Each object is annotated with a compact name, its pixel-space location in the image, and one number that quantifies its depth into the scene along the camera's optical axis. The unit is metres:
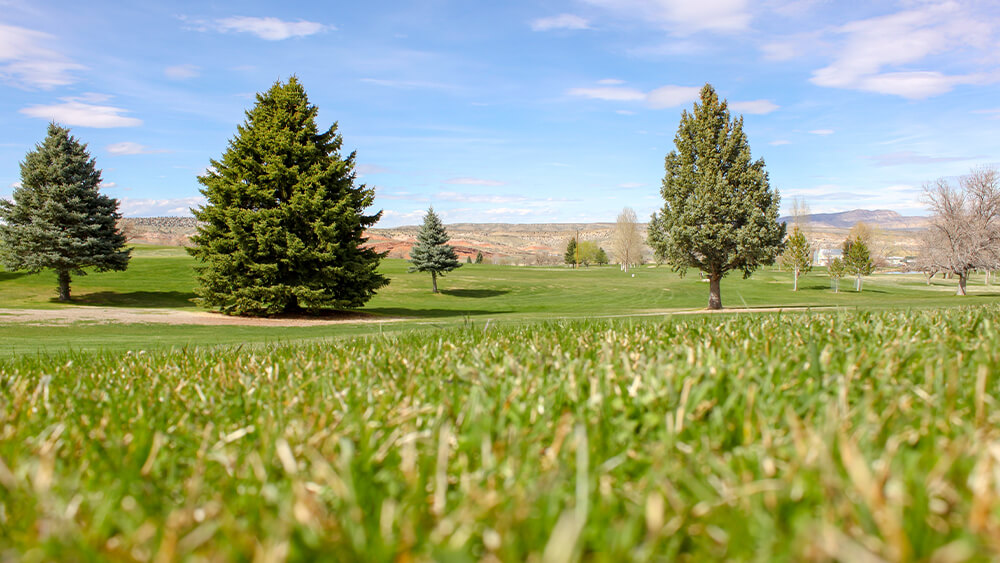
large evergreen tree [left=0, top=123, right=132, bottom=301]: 36.25
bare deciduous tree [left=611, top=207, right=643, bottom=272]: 110.19
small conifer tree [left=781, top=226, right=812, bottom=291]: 67.12
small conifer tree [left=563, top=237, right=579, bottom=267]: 118.69
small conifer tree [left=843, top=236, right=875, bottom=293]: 67.50
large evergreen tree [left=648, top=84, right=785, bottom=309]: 34.41
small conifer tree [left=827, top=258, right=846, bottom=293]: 67.06
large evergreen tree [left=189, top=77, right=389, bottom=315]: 29.38
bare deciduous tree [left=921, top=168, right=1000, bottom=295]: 49.25
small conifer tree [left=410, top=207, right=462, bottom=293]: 56.44
